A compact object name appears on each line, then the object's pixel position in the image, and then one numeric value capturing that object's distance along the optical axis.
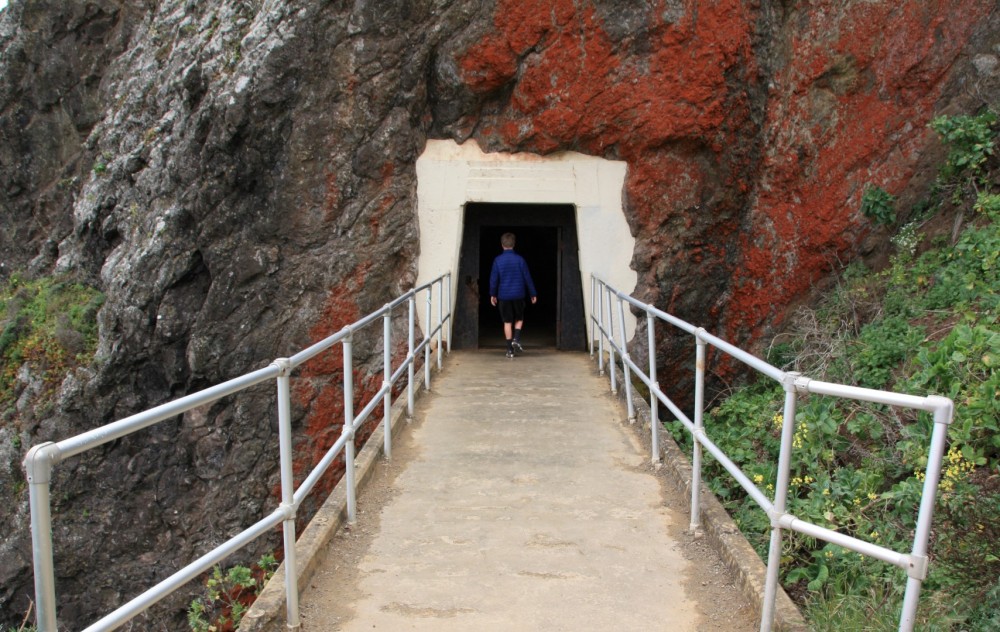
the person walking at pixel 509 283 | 10.80
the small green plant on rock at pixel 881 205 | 10.34
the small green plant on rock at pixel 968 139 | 9.48
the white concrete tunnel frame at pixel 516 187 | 10.98
